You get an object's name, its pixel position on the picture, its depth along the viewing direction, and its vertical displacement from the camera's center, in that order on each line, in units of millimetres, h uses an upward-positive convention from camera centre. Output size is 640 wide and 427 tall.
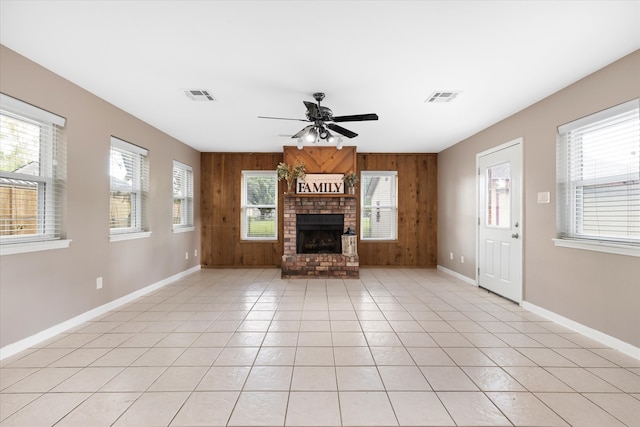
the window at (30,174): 2561 +385
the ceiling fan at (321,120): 3225 +1061
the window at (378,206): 6586 +183
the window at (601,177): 2613 +368
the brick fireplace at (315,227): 5613 -264
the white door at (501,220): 3979 -82
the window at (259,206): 6574 +182
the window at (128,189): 3885 +360
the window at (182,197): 5547 +344
